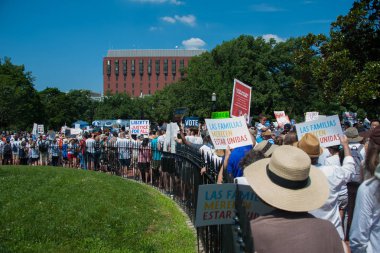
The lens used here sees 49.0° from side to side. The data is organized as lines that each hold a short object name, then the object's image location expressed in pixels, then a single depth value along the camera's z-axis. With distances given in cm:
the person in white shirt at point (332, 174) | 449
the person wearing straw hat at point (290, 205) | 231
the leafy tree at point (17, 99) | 5294
